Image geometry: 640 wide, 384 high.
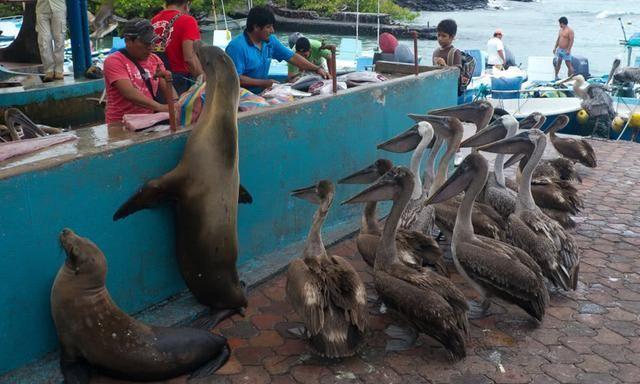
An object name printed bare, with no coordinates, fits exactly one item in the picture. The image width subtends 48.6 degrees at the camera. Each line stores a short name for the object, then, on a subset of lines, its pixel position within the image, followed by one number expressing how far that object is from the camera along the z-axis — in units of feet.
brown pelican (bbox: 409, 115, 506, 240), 21.40
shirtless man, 73.20
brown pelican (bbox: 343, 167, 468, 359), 15.90
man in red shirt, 22.41
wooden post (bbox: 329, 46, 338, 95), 22.71
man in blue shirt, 24.08
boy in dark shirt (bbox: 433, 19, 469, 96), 32.55
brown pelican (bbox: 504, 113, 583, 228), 24.25
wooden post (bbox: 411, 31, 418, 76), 26.08
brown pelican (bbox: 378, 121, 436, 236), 21.85
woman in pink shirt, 18.56
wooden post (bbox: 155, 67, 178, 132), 17.12
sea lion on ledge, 14.53
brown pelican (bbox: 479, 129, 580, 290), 19.66
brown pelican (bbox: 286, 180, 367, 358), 15.62
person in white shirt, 76.23
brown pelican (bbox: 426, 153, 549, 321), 17.61
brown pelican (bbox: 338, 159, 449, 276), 19.04
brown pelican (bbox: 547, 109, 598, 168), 33.47
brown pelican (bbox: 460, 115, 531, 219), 23.76
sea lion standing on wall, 17.06
